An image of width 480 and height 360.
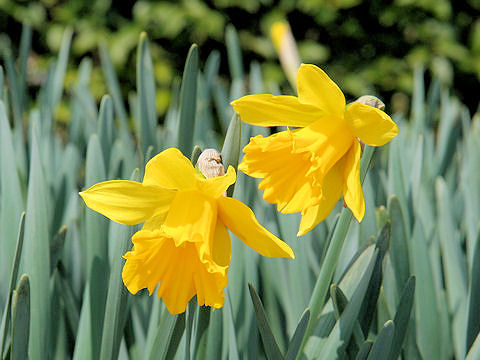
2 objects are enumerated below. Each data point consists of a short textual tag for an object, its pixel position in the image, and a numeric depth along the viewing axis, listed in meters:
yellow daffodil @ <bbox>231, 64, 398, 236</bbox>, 0.97
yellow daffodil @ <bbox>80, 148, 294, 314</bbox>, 0.95
